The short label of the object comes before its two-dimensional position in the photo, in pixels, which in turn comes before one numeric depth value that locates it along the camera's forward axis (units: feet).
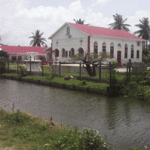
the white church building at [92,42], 98.96
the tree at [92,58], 56.03
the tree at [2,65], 74.84
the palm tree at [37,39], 232.47
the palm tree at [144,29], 183.73
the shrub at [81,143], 14.05
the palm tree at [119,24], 195.62
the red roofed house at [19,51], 177.53
